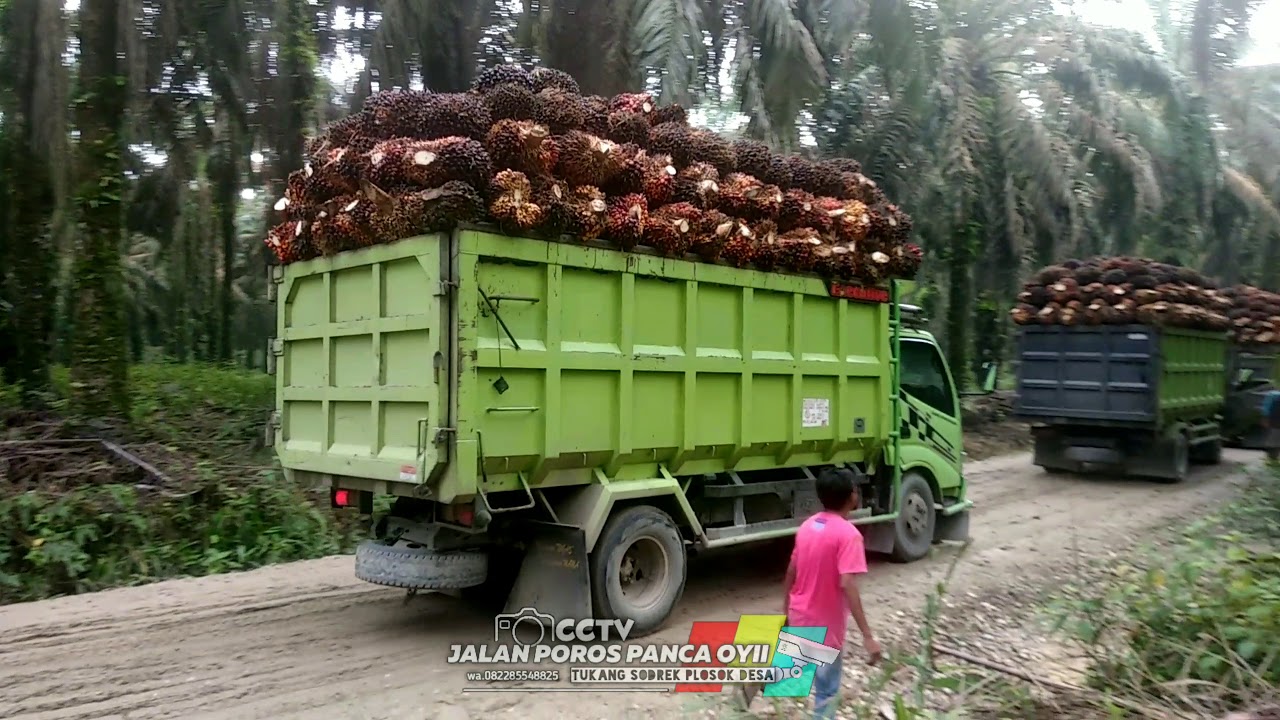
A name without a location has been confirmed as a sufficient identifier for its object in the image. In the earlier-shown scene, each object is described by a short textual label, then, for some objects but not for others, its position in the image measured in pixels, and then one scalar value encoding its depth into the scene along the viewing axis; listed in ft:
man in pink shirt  12.16
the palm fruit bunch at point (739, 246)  20.45
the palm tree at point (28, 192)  28.40
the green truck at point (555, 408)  16.22
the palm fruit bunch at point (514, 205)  16.34
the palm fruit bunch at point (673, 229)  18.93
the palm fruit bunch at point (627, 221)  18.15
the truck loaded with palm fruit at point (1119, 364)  38.24
